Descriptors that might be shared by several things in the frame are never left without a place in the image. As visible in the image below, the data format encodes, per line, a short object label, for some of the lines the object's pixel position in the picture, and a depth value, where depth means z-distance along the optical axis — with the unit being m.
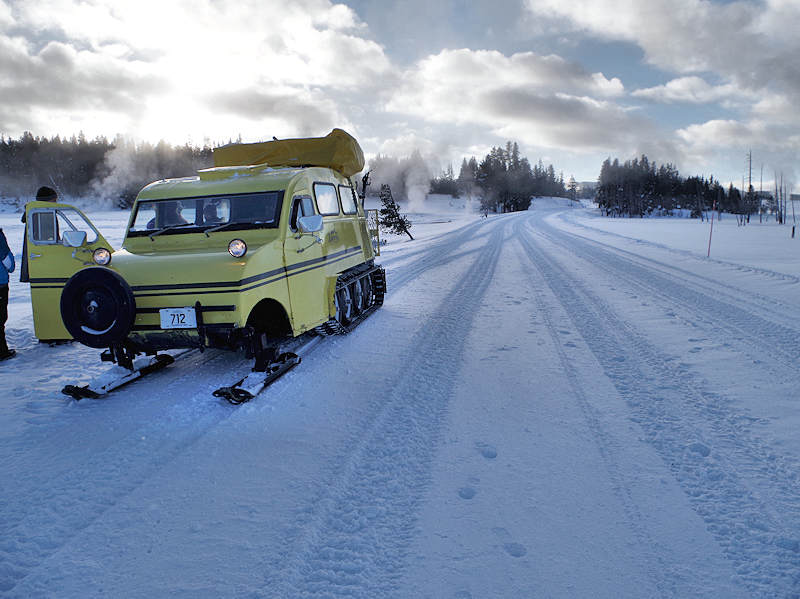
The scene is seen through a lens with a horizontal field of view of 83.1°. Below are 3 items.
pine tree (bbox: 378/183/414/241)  36.62
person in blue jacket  6.32
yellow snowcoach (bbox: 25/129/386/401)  4.59
